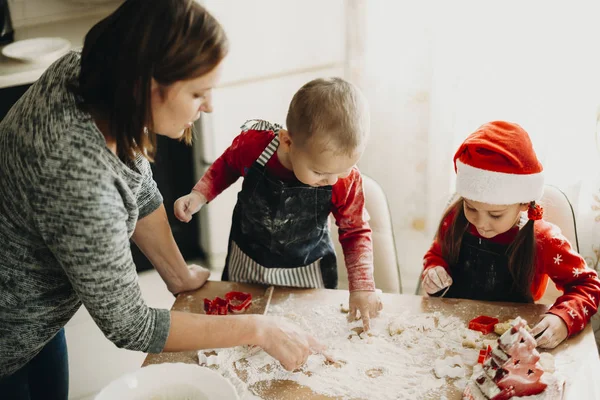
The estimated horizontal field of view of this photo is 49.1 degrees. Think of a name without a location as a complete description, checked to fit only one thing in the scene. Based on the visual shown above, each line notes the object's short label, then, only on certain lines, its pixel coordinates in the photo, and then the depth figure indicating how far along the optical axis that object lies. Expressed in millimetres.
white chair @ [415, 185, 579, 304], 1657
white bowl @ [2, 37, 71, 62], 2342
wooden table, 1229
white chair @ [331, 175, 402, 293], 1874
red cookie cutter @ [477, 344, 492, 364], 1284
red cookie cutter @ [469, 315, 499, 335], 1373
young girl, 1416
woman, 1015
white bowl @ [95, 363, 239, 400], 1152
